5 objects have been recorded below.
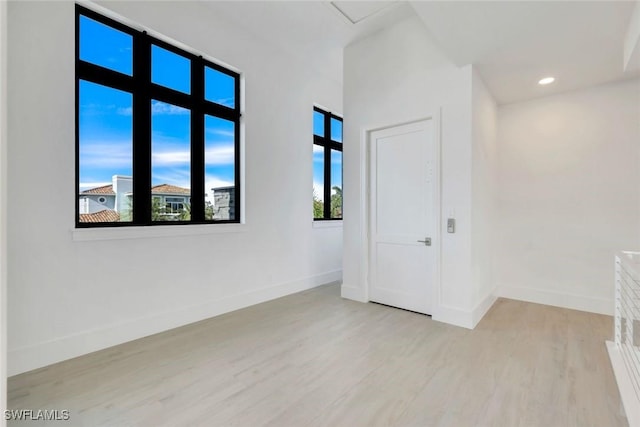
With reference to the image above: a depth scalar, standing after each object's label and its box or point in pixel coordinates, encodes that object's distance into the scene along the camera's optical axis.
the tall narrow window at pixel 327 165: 5.20
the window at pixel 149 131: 2.72
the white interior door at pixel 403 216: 3.50
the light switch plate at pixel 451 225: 3.26
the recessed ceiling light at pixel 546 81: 3.47
